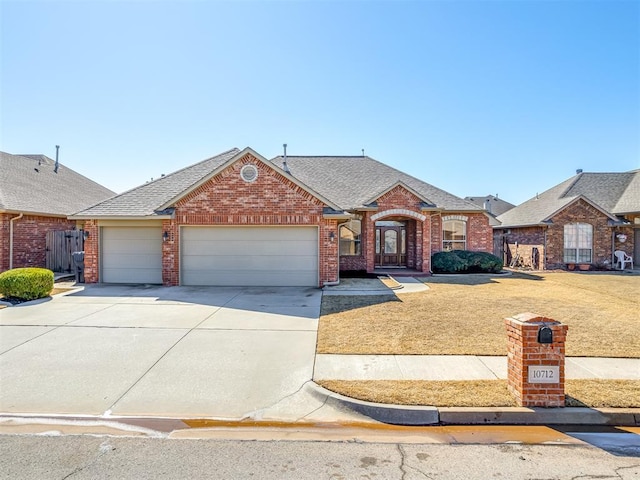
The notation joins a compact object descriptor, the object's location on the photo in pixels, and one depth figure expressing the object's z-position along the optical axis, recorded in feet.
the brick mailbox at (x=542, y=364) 13.74
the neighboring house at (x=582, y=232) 64.69
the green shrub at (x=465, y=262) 55.88
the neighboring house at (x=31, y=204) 46.52
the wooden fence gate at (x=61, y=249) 51.26
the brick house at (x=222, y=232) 41.47
